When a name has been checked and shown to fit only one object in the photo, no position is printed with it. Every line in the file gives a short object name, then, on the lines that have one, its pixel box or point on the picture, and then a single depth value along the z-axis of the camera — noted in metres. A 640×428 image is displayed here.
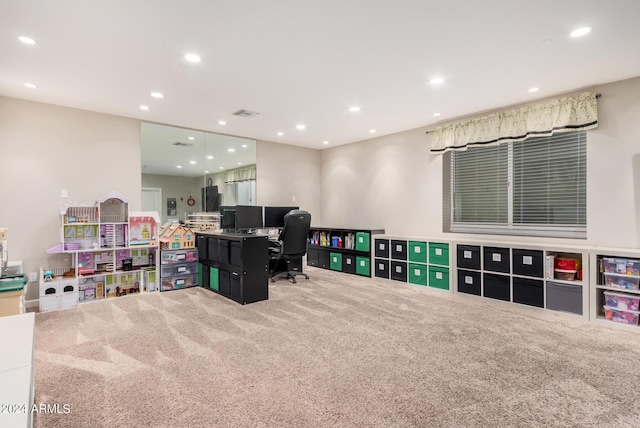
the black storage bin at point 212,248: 4.66
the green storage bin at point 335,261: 6.20
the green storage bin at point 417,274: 4.93
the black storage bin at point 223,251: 4.38
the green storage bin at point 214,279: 4.62
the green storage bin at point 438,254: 4.64
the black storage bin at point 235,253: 4.09
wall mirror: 5.16
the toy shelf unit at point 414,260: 4.69
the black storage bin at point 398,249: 5.18
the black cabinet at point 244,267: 4.06
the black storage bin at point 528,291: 3.78
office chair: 5.02
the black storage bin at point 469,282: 4.33
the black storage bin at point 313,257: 6.70
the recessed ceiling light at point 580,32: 2.52
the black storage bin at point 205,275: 4.88
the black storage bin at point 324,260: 6.43
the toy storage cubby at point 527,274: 3.57
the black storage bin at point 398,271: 5.18
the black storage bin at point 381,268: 5.45
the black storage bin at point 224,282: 4.38
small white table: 0.85
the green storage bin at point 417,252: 4.91
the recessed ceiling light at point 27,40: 2.63
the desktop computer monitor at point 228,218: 5.33
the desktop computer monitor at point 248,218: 5.31
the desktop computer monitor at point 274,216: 5.89
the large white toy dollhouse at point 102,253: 4.07
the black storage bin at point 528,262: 3.76
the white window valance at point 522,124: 3.72
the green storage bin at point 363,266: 5.71
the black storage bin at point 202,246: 4.95
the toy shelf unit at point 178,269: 4.84
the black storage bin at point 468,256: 4.31
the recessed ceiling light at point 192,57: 2.95
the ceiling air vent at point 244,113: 4.61
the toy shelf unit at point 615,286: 3.19
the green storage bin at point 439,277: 4.66
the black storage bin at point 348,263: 5.94
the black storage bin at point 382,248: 5.45
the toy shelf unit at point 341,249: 5.75
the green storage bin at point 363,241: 5.70
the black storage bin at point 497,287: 4.05
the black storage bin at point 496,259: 4.04
